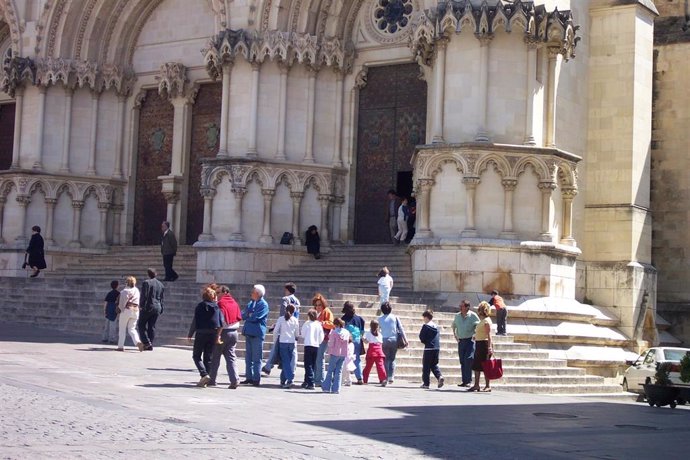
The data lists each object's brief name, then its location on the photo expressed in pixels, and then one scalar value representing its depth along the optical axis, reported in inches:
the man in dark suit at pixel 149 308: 943.7
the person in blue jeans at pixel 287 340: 765.3
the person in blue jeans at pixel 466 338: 863.1
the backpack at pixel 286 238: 1218.0
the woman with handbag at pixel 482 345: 837.8
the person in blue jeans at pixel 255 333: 752.3
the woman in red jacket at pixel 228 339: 711.7
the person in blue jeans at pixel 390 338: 836.0
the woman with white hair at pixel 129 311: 936.3
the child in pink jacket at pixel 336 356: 745.6
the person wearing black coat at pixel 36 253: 1318.9
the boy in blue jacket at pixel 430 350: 838.5
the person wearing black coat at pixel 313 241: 1217.4
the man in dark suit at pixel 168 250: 1190.8
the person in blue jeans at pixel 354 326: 804.0
